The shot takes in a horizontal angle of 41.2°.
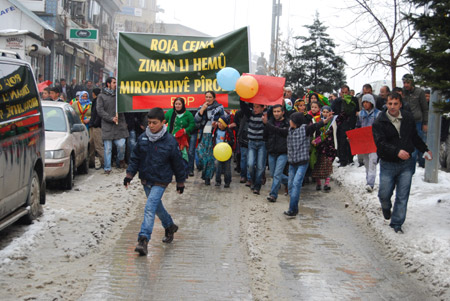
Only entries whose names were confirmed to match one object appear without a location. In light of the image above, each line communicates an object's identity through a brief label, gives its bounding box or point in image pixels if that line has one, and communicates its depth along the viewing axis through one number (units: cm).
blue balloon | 1157
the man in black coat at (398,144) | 816
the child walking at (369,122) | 1138
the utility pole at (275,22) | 3697
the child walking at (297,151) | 967
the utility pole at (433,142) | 1095
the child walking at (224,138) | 1211
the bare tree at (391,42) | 1329
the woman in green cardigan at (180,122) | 1199
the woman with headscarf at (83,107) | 1512
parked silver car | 1067
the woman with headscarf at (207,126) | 1203
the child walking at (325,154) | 1188
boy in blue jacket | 705
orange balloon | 1108
